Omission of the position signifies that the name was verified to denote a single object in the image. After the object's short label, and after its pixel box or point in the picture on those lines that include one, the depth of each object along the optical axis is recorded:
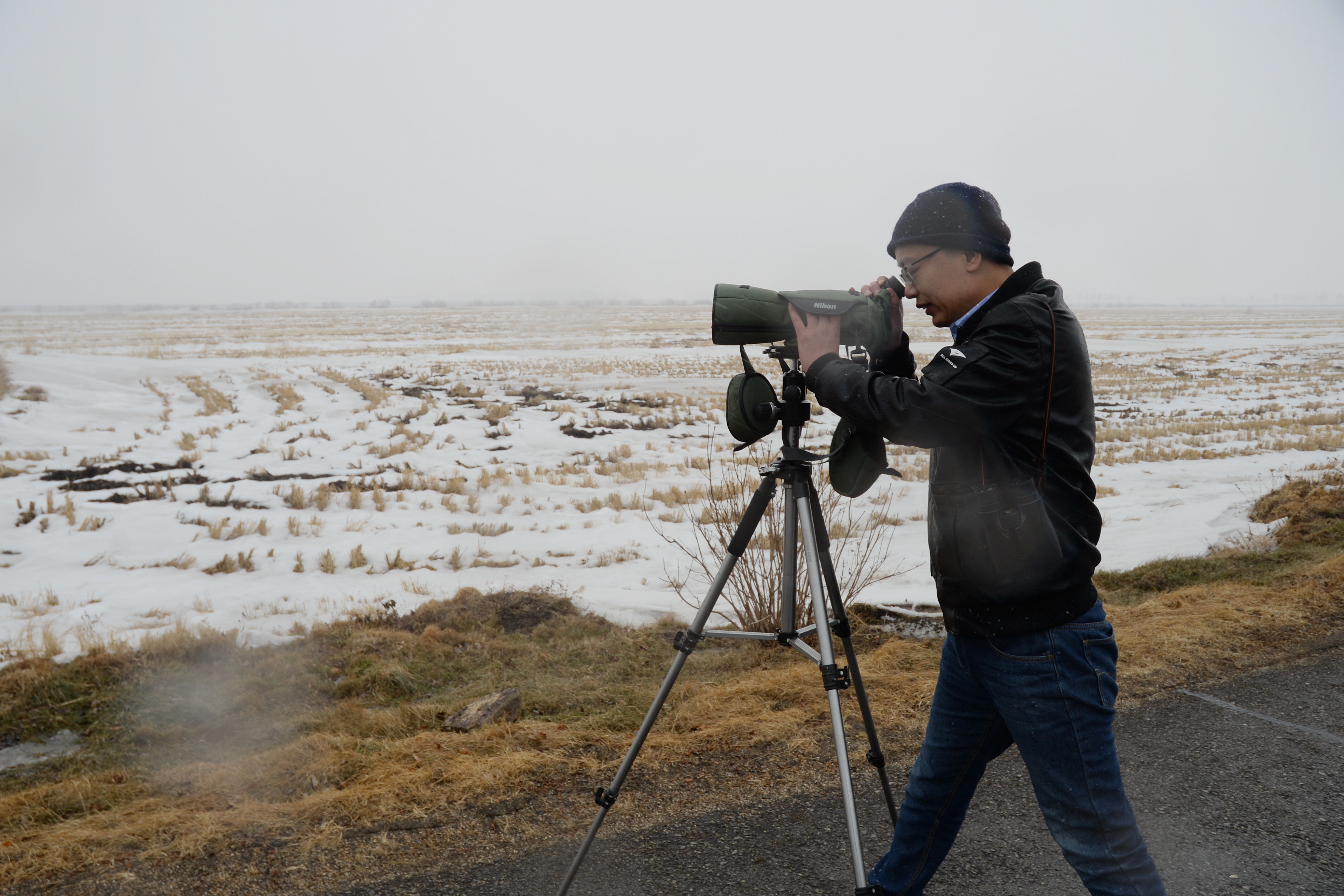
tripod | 2.37
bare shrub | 5.39
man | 1.74
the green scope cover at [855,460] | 2.21
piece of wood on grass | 4.02
